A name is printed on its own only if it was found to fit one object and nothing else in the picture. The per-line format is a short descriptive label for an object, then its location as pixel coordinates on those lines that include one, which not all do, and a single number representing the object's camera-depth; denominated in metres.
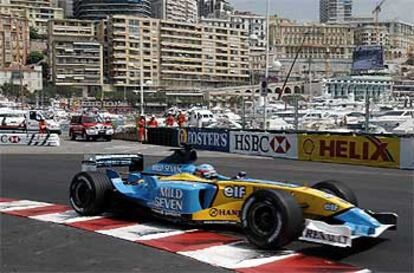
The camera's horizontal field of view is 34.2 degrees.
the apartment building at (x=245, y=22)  131.04
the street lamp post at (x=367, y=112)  25.02
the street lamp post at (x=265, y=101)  33.08
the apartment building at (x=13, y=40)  162.62
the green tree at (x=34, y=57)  171.25
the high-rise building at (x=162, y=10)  191.12
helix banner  21.64
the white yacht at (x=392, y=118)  34.16
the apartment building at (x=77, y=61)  157.12
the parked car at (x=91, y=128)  38.69
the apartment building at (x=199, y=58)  159.50
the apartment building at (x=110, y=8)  166.98
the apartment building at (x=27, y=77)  143.30
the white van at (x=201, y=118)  46.53
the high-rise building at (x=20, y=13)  192.45
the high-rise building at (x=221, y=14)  181.25
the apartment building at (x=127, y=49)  146.12
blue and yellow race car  7.91
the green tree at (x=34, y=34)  190.38
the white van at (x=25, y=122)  45.66
